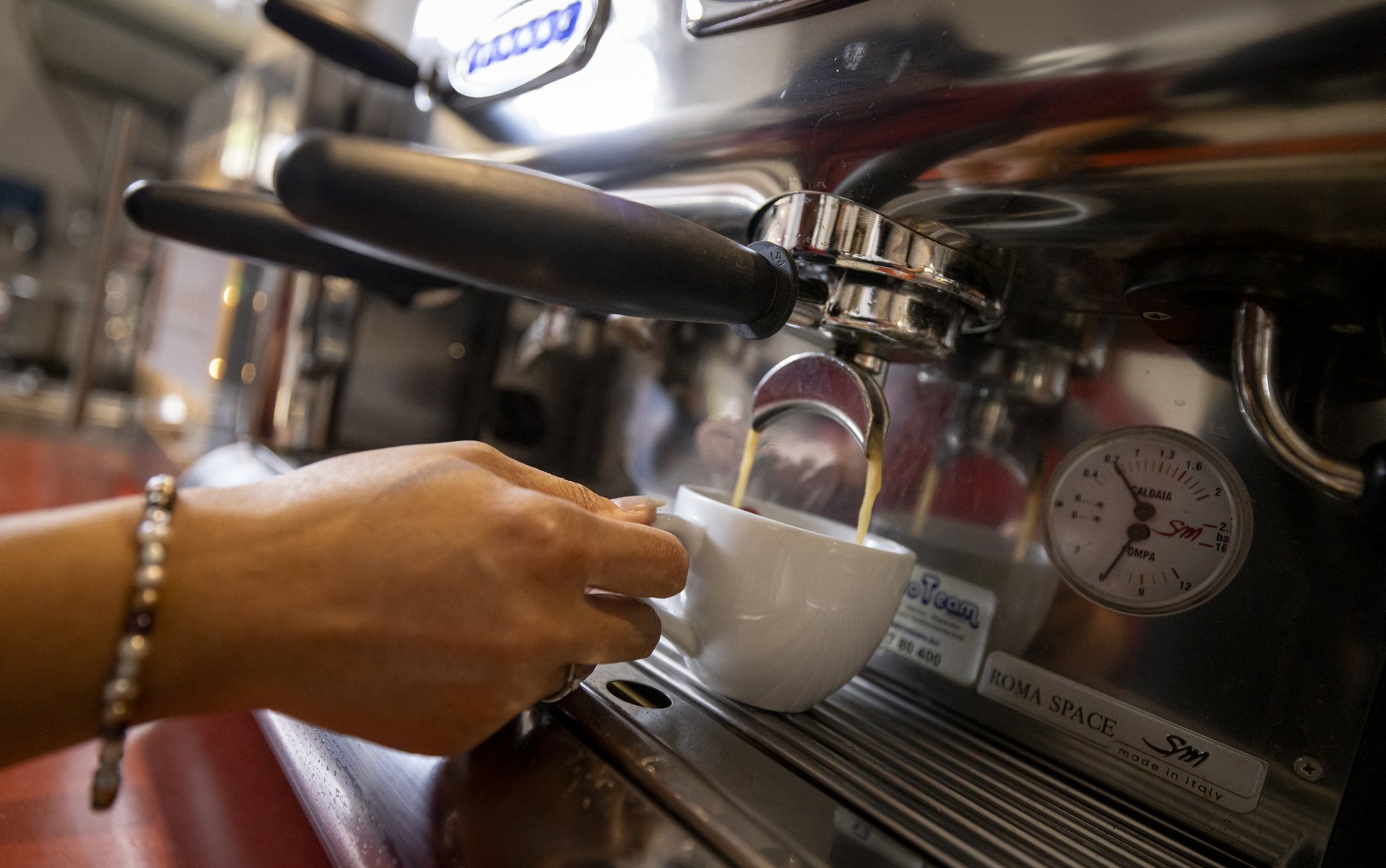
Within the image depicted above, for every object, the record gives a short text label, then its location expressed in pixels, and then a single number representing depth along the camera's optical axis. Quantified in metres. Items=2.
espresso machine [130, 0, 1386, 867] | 0.23
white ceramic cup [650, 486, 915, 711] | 0.31
